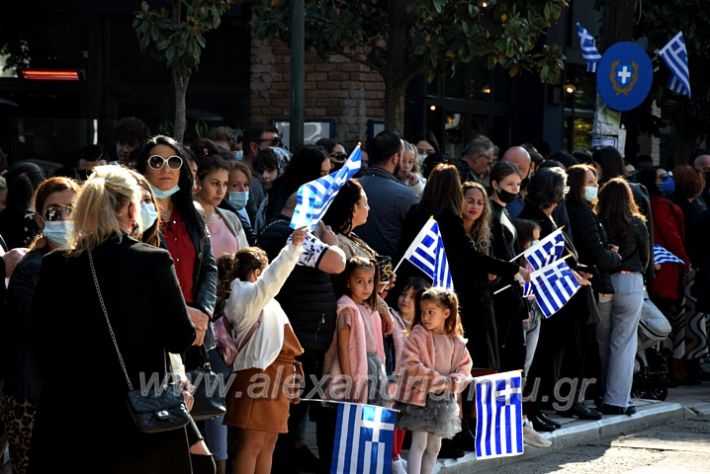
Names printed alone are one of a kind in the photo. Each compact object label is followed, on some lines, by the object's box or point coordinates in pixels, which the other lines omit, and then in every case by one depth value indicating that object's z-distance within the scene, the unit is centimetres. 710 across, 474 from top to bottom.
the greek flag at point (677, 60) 2530
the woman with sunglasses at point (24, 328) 1066
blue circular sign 2031
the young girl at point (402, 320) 1340
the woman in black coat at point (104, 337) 799
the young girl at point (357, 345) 1266
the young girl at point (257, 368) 1174
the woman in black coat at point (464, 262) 1431
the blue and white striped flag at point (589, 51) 2403
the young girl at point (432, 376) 1289
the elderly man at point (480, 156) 1783
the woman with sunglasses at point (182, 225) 1071
